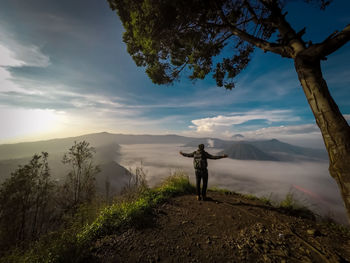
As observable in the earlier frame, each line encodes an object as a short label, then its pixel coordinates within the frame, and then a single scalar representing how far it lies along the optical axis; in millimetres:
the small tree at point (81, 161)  19853
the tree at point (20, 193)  20938
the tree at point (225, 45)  2238
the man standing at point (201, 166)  5531
